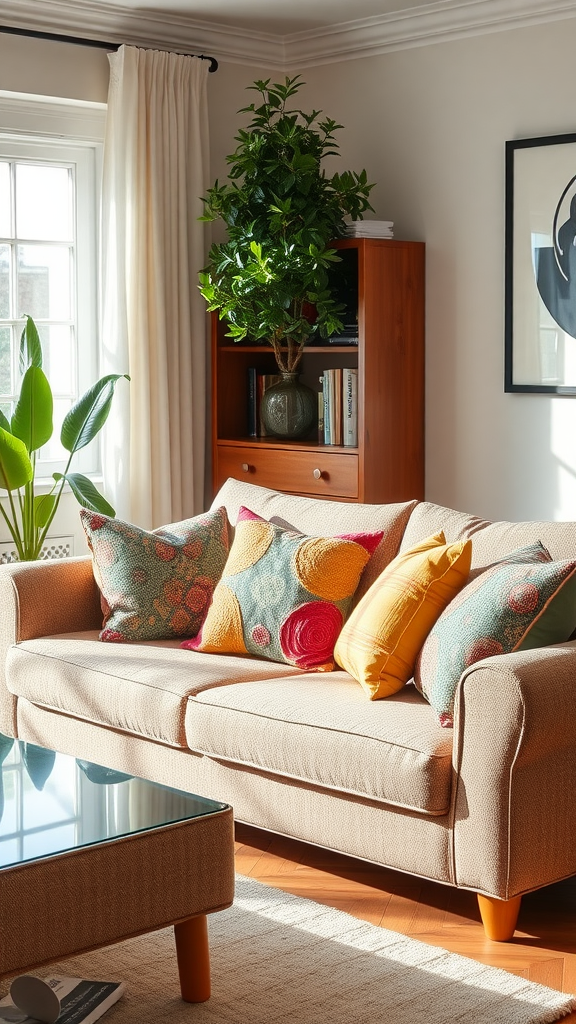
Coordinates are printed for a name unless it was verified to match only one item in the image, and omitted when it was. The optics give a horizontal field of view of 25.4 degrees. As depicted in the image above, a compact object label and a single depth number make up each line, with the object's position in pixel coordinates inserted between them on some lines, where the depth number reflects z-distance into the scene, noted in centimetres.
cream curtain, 498
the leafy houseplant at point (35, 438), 451
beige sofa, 266
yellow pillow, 310
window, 498
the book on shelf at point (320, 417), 503
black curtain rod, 471
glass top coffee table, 216
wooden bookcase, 480
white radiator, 496
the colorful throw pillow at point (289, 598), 344
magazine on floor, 220
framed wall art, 452
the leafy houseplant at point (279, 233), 469
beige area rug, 241
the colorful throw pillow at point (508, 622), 283
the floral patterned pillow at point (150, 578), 373
